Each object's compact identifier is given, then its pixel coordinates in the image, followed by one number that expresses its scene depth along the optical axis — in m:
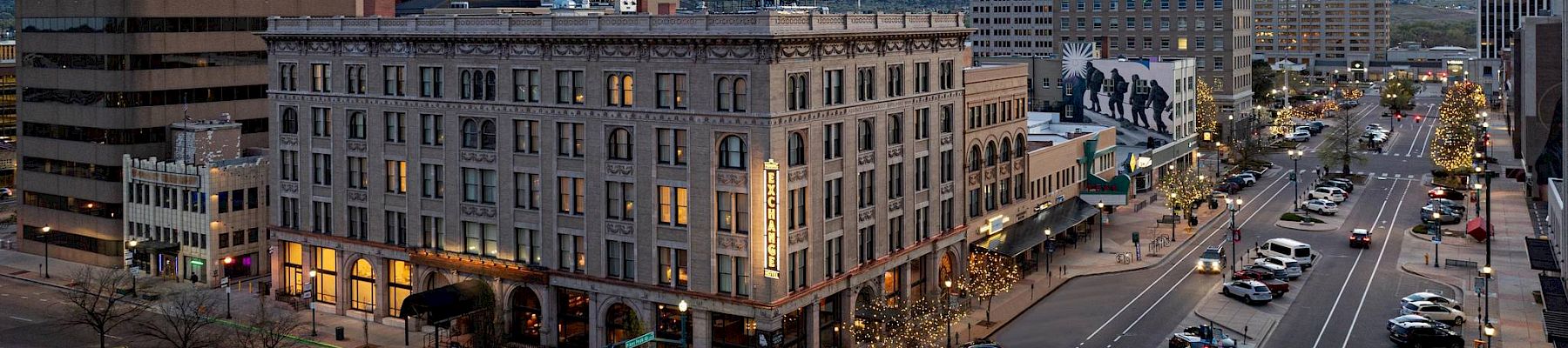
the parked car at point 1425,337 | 68.50
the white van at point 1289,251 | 93.88
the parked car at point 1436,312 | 74.56
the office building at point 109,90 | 93.62
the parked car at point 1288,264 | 88.94
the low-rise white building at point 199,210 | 88.69
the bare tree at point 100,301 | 69.56
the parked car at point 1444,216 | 110.50
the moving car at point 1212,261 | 90.50
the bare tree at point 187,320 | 66.72
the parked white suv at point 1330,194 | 123.94
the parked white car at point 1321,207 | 117.00
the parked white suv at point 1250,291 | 80.44
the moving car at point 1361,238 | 100.19
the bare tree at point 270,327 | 63.50
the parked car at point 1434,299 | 76.94
